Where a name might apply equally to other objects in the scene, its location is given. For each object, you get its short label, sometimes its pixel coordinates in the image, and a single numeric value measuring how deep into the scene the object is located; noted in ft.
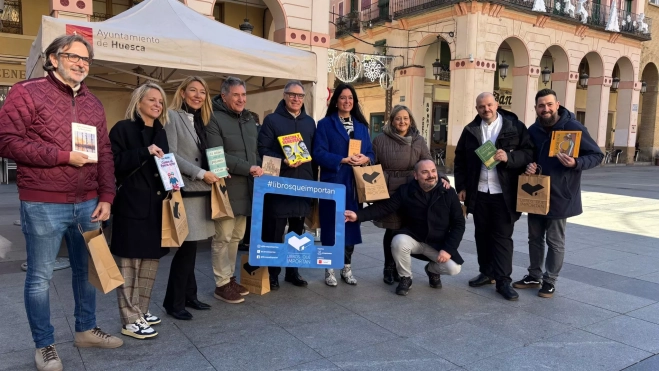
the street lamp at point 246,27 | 30.76
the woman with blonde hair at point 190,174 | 12.39
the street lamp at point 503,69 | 68.33
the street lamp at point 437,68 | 64.44
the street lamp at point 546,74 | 71.05
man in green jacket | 13.42
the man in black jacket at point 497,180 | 15.14
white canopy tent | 16.05
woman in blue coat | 15.17
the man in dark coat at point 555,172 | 14.87
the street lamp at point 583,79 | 77.18
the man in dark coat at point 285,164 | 14.60
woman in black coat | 11.05
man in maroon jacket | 9.02
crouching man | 15.14
